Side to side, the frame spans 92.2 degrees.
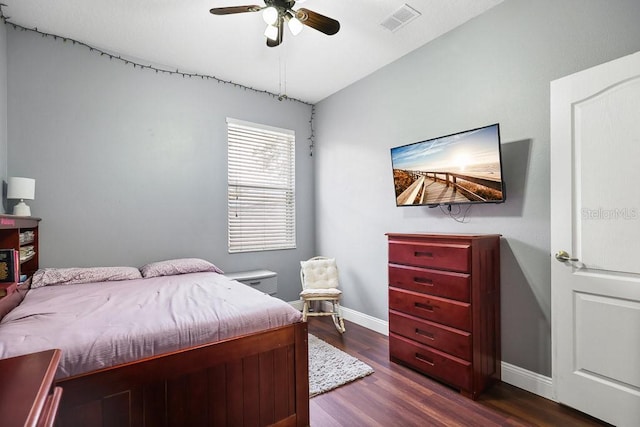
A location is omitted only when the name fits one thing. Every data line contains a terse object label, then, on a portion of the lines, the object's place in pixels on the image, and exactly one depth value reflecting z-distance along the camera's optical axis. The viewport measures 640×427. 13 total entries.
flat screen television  2.26
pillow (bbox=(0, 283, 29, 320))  1.74
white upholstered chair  3.58
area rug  2.31
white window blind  3.80
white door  1.73
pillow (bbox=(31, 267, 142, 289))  2.42
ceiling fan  1.97
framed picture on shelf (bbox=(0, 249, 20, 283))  2.01
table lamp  2.39
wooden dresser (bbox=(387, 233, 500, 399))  2.16
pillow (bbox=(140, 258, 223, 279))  2.87
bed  1.30
